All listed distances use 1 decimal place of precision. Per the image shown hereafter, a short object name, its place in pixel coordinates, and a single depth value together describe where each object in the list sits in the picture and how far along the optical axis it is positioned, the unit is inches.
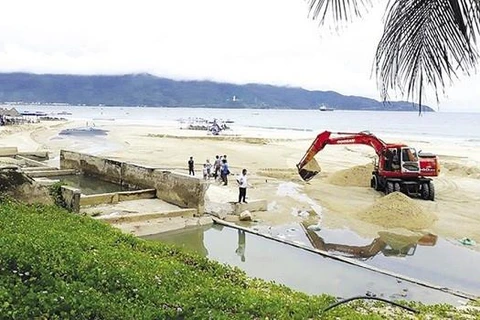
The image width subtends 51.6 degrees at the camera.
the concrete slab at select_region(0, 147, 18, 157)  1114.5
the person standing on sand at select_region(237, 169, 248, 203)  666.2
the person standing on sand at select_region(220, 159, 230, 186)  882.1
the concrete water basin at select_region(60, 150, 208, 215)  636.7
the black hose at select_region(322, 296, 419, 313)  278.8
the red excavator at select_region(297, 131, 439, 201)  813.9
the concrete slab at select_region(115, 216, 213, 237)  550.9
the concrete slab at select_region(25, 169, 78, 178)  876.1
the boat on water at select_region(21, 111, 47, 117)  3315.5
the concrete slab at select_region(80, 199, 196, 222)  582.9
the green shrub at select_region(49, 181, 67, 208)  539.9
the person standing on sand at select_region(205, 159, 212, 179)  930.9
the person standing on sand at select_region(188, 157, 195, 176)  940.0
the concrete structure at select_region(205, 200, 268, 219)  650.2
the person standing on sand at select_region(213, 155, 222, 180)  942.4
